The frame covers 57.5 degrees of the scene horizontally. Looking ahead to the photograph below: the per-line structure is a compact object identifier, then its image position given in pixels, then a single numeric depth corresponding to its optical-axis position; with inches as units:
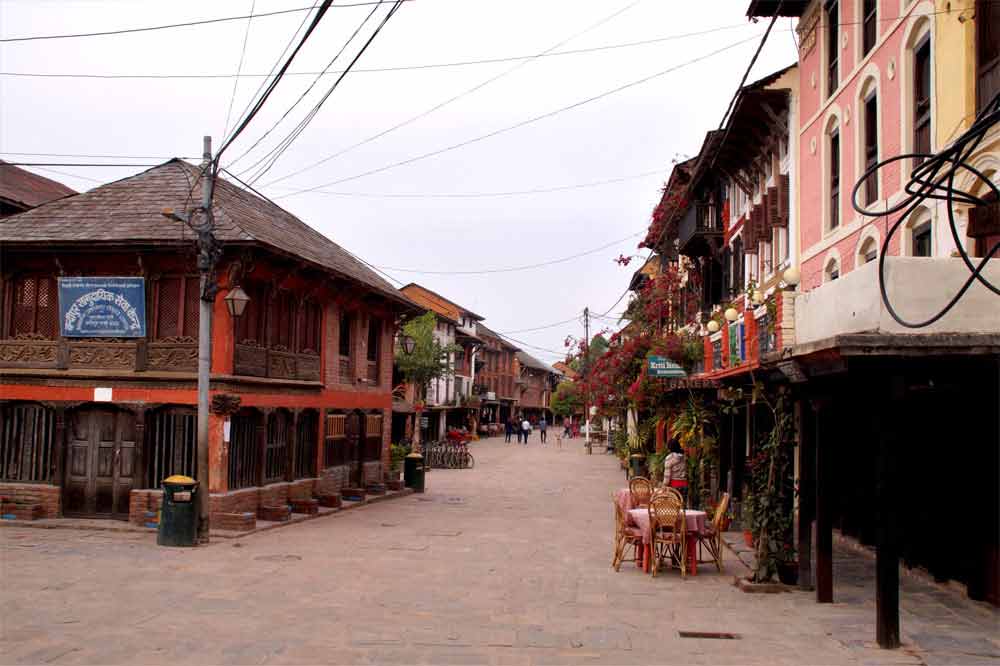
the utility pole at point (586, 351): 1522.5
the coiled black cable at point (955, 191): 239.4
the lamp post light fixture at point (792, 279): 487.2
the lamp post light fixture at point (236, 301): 656.4
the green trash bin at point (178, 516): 605.9
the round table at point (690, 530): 509.0
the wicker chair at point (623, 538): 531.2
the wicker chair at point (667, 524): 500.4
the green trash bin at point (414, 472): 1084.5
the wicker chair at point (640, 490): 597.9
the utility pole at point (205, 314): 621.0
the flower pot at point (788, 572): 464.8
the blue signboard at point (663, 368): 863.9
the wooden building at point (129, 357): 694.5
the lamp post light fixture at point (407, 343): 1035.2
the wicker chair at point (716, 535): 510.6
